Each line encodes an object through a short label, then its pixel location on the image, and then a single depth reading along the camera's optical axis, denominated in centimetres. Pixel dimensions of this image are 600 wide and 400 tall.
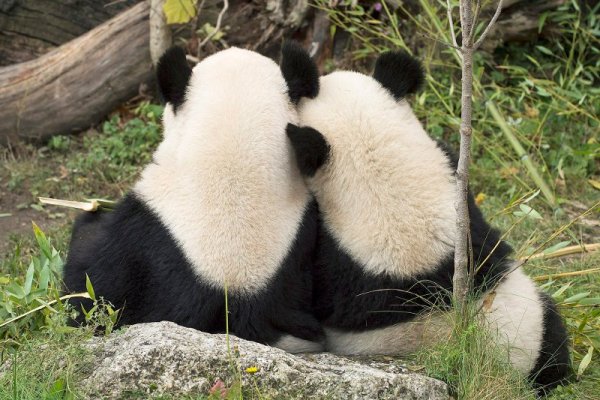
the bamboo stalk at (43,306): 689
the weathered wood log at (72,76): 1297
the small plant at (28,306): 693
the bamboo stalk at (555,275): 881
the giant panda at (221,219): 677
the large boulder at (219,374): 583
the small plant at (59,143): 1316
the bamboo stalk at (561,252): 926
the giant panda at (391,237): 688
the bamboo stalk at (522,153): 1141
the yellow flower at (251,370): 588
